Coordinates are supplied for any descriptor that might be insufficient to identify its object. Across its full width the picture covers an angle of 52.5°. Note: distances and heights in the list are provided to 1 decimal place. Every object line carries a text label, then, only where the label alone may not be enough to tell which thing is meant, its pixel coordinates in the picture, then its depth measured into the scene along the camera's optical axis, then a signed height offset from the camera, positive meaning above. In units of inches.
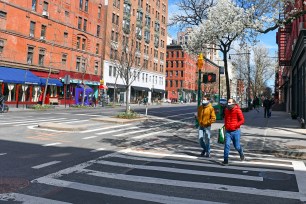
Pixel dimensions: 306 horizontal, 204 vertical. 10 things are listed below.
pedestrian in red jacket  323.9 -22.1
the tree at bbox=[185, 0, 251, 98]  713.0 +200.2
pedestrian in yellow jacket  358.6 -21.5
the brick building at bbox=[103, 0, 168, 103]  2090.3 +446.3
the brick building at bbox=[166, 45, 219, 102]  3590.1 +328.3
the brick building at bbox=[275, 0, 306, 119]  711.1 +110.6
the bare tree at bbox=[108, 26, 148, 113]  2010.6 +357.4
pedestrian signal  575.8 +45.7
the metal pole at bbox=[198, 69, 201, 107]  563.2 +23.5
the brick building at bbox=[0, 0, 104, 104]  1314.0 +257.8
